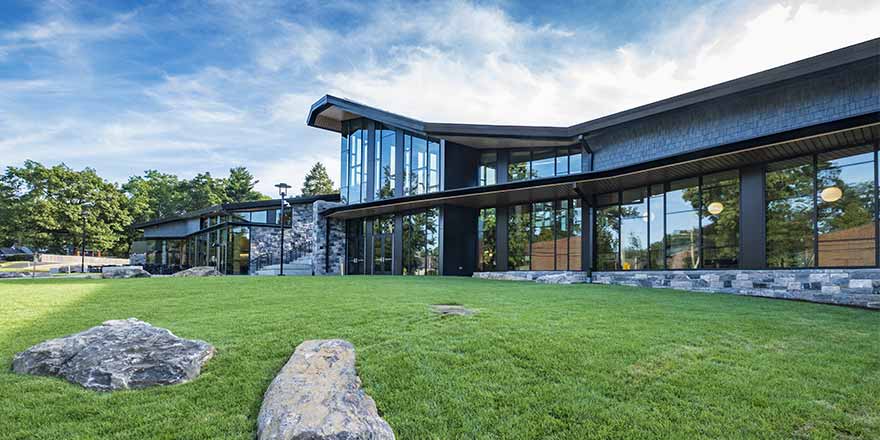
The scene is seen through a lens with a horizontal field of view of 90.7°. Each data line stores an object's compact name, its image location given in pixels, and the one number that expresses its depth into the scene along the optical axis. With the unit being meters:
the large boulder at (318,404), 2.68
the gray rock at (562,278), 14.42
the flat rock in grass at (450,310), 6.22
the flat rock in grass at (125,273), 17.11
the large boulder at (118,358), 3.66
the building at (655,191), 10.16
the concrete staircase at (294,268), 23.19
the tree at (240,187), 51.12
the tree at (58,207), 35.59
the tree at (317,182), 60.25
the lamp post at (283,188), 18.91
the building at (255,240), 24.19
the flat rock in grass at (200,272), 19.46
